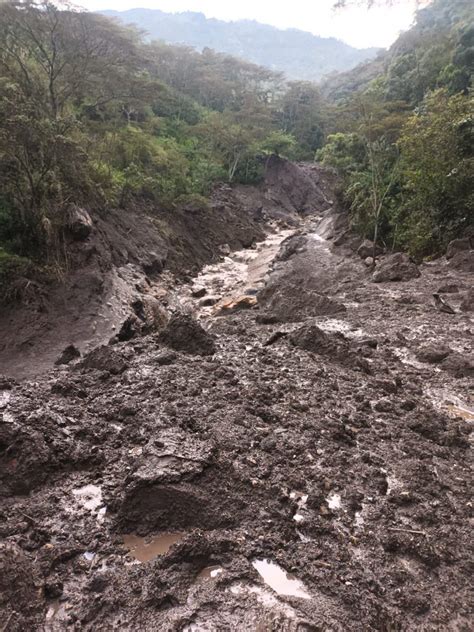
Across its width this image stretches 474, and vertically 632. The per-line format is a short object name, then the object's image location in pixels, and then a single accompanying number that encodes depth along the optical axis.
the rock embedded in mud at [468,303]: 10.62
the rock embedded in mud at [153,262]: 17.54
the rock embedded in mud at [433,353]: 8.23
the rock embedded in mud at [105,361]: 8.03
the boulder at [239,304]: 14.93
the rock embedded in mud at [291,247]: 22.45
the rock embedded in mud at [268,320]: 11.68
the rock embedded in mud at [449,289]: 11.88
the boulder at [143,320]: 11.88
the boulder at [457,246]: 14.35
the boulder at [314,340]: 8.85
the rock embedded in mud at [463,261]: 13.39
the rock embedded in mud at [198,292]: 17.80
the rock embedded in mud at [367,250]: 18.27
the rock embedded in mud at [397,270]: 14.23
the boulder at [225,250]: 25.27
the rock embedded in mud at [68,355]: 9.44
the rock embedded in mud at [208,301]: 16.81
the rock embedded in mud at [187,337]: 9.16
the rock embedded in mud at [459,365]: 7.66
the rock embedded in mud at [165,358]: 8.43
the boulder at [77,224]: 13.33
